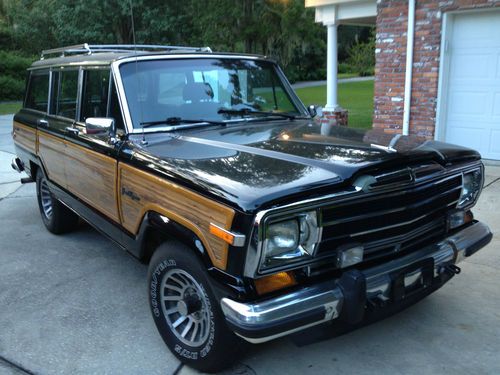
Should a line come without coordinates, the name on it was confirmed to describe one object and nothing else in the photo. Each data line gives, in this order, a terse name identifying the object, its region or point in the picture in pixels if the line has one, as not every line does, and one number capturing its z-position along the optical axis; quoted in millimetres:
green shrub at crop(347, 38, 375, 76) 33078
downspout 8375
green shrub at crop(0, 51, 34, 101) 26891
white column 11062
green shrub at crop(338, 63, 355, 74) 49100
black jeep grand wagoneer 2551
